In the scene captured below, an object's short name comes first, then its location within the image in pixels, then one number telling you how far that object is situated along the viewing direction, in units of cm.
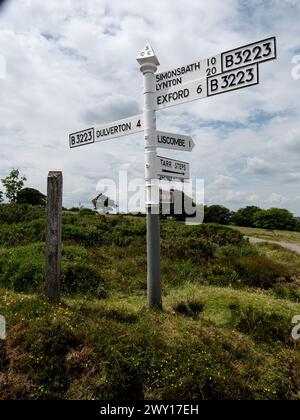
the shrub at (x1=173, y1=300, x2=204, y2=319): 620
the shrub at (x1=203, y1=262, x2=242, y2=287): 909
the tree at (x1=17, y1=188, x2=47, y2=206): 3921
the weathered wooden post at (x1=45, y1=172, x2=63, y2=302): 589
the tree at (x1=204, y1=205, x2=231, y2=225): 4531
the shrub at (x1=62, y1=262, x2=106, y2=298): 782
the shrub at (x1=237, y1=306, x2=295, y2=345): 541
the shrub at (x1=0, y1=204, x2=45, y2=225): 1570
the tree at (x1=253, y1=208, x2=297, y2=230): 5884
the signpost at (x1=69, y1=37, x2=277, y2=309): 556
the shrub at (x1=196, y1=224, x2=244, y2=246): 1581
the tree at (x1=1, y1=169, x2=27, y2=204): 3972
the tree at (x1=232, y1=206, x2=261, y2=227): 5956
